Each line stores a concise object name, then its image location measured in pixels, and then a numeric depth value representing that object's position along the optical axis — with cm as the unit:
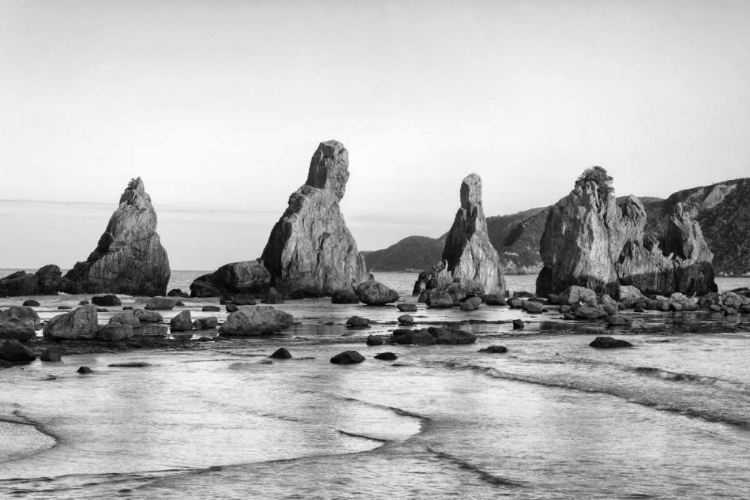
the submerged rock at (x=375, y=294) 9450
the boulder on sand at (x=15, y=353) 3056
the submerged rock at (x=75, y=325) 3992
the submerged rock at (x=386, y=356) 3334
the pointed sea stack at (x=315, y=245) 11525
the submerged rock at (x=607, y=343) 4075
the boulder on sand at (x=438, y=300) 9306
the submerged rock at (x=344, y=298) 9875
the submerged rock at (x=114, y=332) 3966
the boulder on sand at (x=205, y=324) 4986
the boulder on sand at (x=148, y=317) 5175
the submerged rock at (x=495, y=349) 3730
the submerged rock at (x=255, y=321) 4519
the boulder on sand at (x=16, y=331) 3855
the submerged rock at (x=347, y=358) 3189
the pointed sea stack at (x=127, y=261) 10538
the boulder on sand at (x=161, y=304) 7671
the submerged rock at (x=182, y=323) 4772
